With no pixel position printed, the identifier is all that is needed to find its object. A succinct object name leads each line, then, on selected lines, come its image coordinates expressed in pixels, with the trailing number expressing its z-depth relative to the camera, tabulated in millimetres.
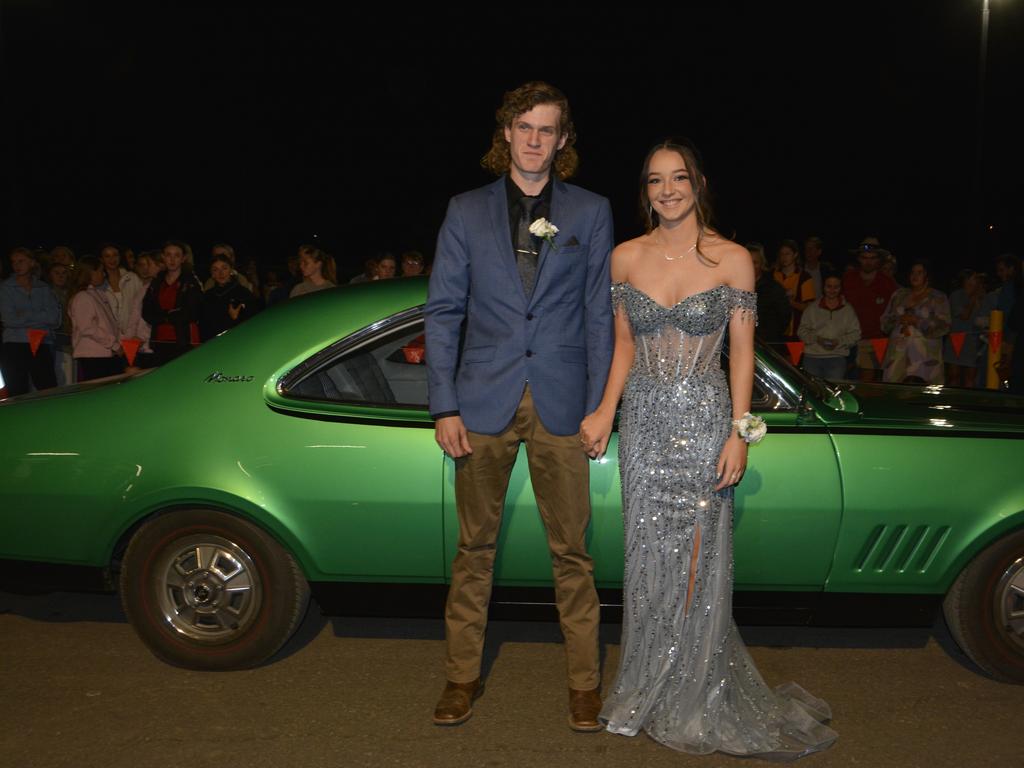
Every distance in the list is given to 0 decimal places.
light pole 21781
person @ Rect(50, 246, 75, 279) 12000
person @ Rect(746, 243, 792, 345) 9398
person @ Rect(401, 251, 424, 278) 11633
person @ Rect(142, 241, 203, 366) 9805
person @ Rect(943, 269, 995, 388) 10984
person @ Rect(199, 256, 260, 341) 9617
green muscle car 4027
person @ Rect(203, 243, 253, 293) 9935
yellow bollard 8312
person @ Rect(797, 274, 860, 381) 9273
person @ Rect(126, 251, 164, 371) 10547
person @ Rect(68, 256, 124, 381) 9766
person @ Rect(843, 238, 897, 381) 10531
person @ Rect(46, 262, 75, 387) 10999
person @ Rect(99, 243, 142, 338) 10961
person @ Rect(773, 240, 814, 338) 11383
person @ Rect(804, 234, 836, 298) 11859
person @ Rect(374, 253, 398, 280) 10906
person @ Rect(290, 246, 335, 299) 9117
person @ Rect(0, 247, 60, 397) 10289
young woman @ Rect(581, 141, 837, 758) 3598
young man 3648
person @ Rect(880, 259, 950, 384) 9773
